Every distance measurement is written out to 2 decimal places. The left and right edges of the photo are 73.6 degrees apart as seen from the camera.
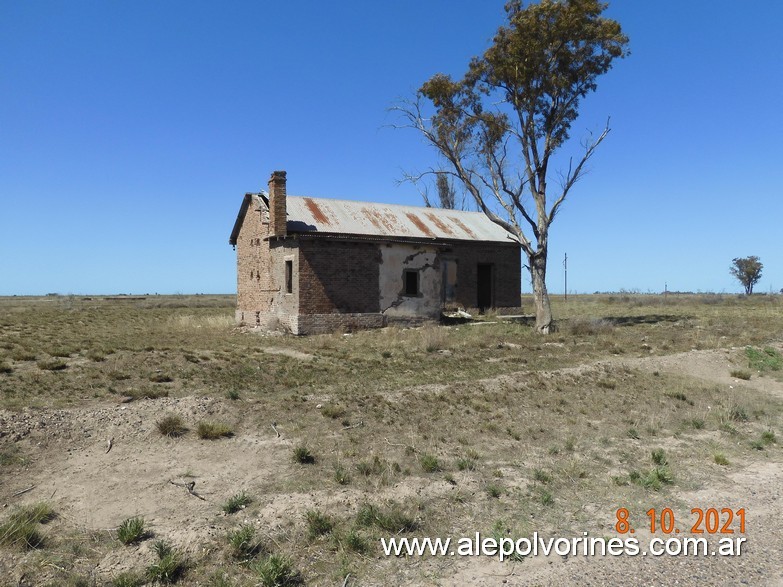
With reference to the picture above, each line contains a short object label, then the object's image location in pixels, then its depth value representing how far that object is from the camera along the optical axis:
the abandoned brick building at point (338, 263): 18.12
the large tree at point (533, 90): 18.48
